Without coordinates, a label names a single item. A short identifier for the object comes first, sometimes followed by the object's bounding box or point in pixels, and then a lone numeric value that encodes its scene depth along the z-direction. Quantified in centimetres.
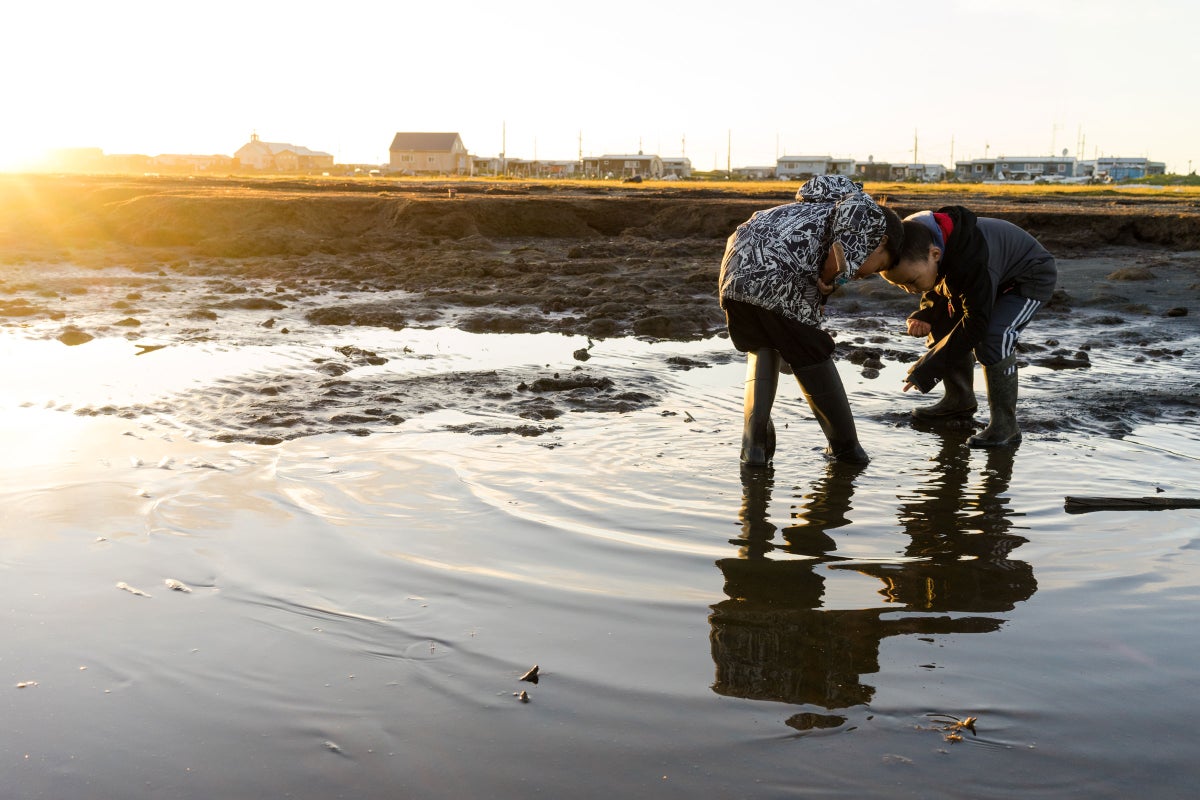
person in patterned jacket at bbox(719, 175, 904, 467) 534
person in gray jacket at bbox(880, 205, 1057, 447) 596
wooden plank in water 514
